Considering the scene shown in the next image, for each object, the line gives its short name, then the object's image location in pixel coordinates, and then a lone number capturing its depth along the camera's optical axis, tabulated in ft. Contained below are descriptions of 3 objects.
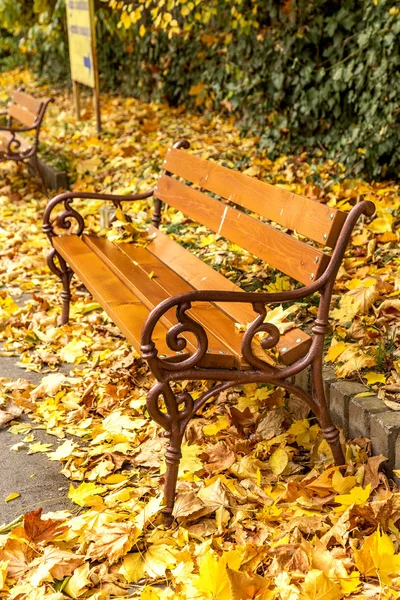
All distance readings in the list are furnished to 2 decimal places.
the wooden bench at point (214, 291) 8.52
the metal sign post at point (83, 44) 26.61
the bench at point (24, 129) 23.70
